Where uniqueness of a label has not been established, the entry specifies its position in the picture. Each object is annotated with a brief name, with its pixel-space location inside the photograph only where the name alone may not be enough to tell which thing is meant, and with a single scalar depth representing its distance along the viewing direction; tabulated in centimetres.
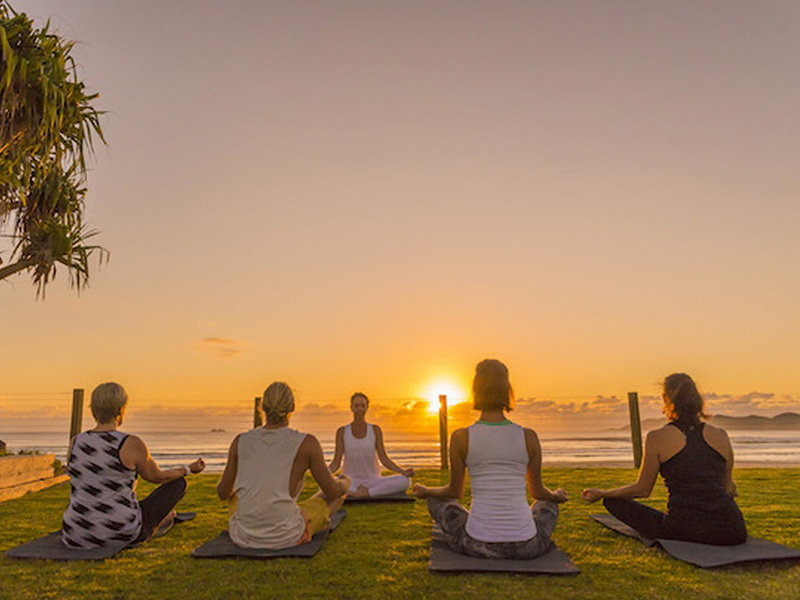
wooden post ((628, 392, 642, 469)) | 1226
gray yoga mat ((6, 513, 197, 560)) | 449
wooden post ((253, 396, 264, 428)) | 1270
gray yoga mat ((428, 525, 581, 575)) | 398
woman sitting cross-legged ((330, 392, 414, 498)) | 771
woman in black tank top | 444
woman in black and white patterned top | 456
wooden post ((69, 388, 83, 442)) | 1188
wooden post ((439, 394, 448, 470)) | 1246
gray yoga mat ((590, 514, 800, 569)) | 412
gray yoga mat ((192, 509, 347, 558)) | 446
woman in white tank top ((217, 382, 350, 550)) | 444
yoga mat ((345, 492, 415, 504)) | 766
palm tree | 835
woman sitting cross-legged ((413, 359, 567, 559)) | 411
